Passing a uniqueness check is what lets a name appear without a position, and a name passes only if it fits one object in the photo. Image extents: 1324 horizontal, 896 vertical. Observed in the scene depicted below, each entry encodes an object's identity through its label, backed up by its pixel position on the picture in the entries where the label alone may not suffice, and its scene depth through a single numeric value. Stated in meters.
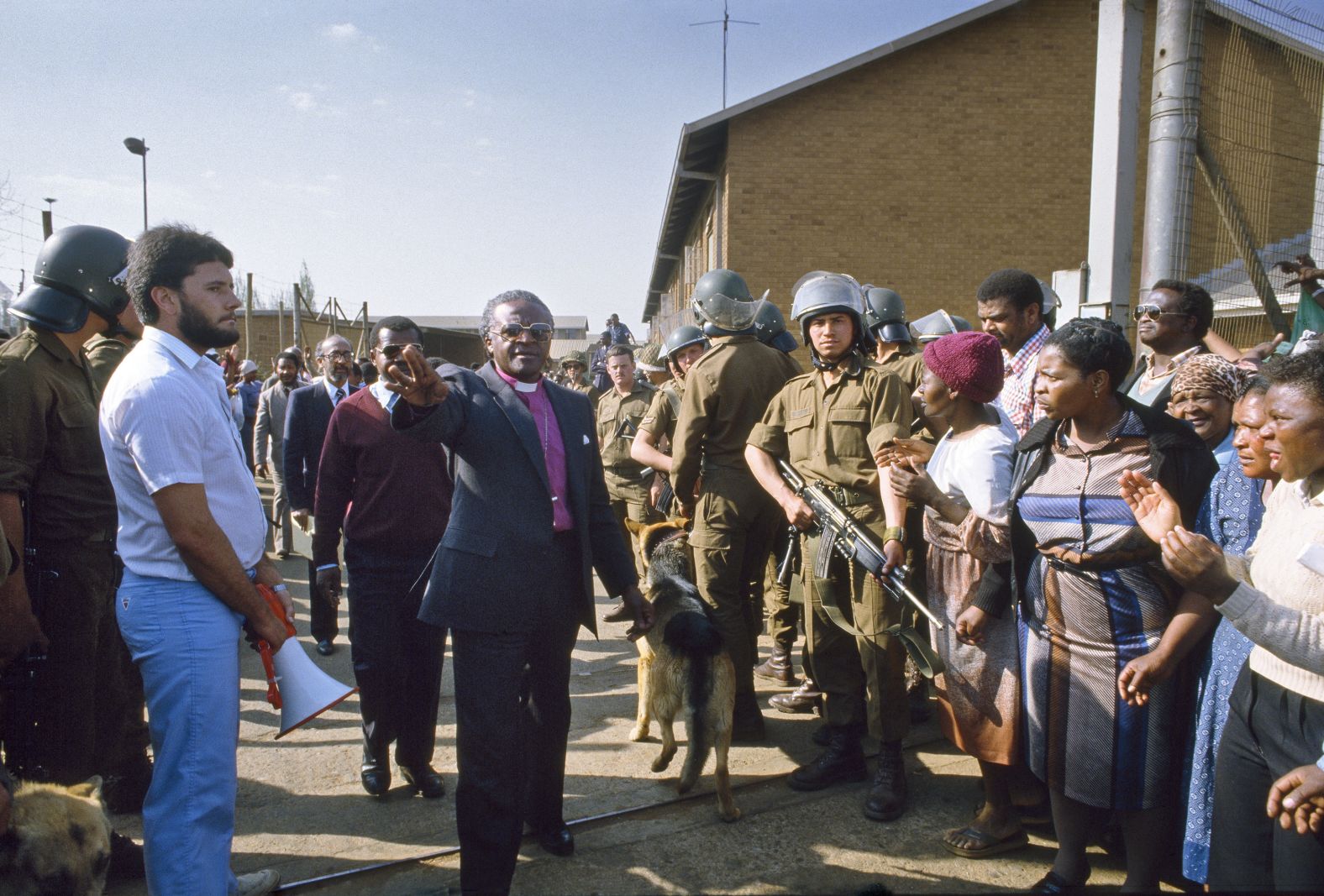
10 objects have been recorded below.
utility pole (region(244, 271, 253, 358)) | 18.64
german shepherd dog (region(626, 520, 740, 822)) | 3.78
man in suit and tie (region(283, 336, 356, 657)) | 5.29
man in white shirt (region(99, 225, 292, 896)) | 2.38
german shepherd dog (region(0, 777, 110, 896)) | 2.39
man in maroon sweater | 3.96
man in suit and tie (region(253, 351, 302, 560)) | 8.40
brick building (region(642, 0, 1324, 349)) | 15.43
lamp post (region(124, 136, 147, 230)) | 21.51
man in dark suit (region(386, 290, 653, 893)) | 2.93
